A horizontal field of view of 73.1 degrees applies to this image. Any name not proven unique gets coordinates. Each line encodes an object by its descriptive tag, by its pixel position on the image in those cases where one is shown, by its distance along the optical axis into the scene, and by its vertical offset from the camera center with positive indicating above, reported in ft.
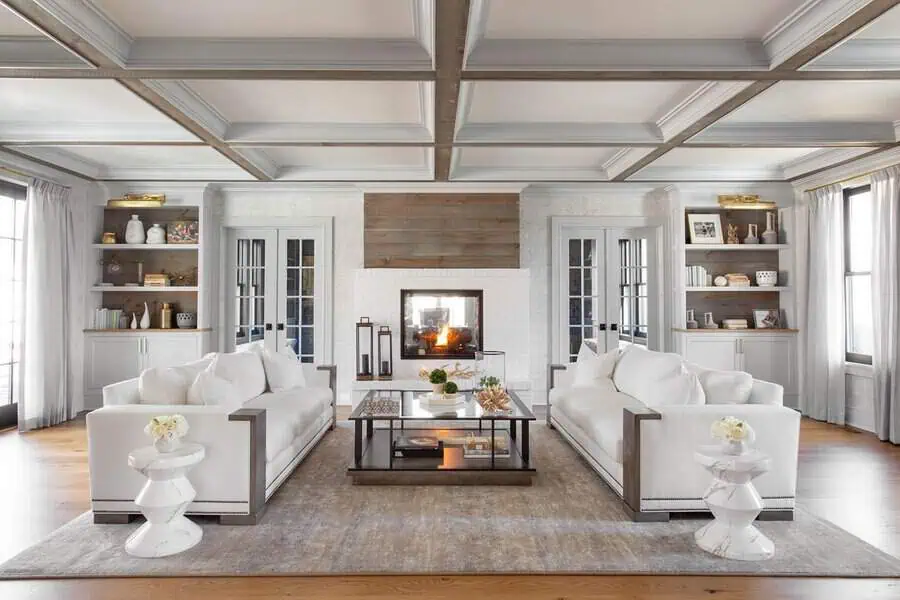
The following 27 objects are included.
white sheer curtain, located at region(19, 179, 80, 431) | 19.06 -0.21
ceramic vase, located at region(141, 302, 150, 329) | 22.48 -0.68
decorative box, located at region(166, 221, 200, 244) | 22.94 +2.64
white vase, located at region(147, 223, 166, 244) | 22.53 +2.48
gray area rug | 9.18 -4.00
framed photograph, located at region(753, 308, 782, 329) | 22.80 -0.61
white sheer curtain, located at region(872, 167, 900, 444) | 17.38 +0.06
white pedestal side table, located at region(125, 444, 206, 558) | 9.74 -3.28
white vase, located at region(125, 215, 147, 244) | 22.50 +2.60
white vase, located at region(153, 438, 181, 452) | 10.11 -2.39
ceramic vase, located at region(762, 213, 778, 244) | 22.82 +2.64
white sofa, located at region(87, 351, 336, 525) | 10.91 -2.85
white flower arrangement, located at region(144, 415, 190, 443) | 9.96 -2.09
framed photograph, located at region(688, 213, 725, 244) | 22.95 +2.84
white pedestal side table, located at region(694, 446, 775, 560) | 9.64 -3.30
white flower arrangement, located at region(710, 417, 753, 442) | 9.95 -2.10
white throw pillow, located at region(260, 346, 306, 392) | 16.71 -1.93
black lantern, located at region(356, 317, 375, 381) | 22.54 -1.76
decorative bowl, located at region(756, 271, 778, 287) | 22.82 +0.94
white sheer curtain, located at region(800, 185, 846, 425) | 20.15 -0.17
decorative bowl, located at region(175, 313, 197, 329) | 22.88 -0.69
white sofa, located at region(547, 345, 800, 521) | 11.08 -2.55
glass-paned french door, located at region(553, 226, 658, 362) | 24.13 +0.50
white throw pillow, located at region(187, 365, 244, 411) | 11.71 -1.76
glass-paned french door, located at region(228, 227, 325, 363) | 23.90 +0.47
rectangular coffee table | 13.15 -3.54
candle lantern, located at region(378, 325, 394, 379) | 22.71 -1.92
